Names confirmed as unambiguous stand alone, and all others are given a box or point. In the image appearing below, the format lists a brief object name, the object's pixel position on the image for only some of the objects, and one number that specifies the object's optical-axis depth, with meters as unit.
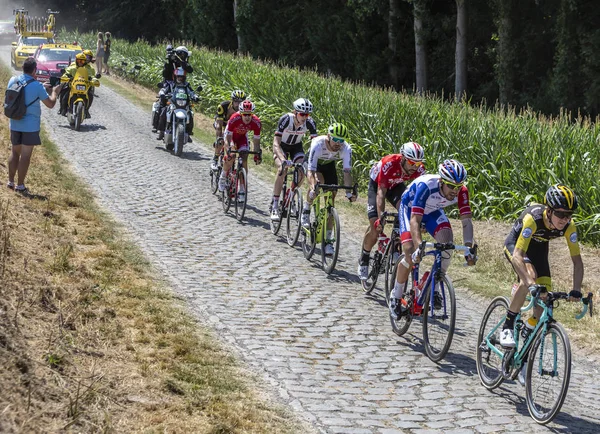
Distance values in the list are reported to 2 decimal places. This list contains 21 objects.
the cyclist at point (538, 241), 7.83
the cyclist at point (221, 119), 18.05
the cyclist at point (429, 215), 9.15
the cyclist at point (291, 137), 14.28
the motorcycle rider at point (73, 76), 25.00
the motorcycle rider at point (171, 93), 22.98
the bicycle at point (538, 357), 7.54
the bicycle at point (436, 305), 9.06
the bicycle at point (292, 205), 14.22
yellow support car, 43.06
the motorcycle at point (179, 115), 22.58
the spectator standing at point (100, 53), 44.69
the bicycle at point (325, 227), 12.68
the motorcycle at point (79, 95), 25.12
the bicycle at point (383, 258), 11.23
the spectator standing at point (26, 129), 14.64
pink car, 33.03
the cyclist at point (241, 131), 16.25
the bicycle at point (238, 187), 16.05
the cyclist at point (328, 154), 12.62
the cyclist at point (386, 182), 10.76
